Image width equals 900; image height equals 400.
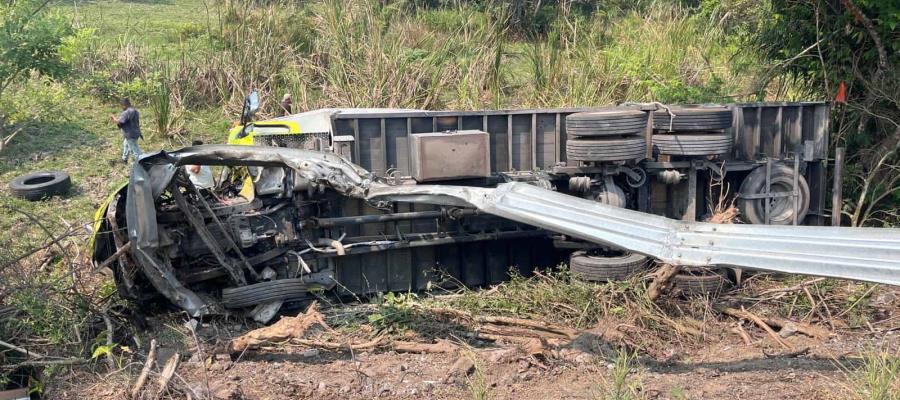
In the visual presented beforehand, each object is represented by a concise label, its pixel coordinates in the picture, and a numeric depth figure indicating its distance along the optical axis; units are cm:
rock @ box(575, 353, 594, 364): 638
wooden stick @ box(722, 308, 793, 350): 706
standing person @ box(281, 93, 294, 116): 1344
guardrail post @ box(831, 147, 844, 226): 927
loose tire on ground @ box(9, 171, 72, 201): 1160
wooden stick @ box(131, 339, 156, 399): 580
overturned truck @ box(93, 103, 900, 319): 723
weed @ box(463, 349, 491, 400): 528
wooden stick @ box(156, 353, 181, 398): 582
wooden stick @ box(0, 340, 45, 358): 608
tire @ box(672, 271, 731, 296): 766
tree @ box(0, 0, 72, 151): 1105
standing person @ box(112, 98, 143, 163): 1291
